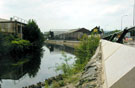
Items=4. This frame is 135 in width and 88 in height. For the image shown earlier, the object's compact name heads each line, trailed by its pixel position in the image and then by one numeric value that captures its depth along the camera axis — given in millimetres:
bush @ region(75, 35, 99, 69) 8223
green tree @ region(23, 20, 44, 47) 27411
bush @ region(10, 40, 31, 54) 19345
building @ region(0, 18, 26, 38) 21438
